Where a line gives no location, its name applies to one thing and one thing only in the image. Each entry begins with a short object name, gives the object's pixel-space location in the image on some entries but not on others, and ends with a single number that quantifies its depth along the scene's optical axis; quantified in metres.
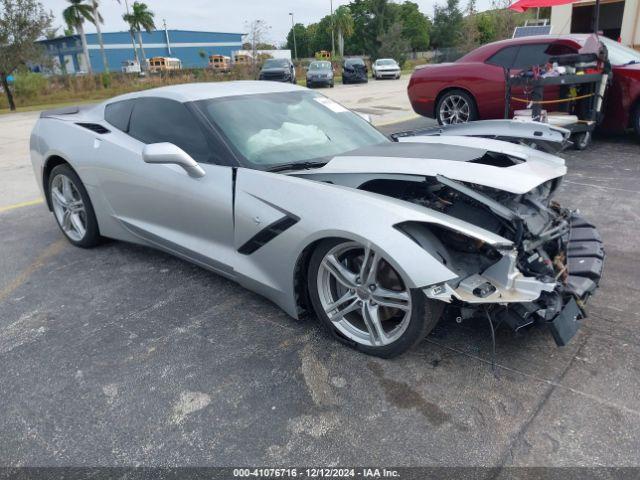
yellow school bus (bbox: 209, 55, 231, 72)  60.85
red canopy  11.48
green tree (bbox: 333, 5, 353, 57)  69.69
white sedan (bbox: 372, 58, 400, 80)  30.80
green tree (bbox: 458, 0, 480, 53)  38.16
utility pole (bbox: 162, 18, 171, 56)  82.06
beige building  17.31
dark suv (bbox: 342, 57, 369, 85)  28.89
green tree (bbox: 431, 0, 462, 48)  69.25
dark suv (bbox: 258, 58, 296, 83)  25.00
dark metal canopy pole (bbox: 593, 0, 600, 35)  9.18
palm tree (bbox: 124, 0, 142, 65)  70.70
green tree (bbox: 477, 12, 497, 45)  44.09
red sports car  7.34
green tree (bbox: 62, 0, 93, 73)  50.53
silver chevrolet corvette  2.45
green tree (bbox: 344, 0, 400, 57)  64.69
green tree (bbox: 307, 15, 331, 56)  89.62
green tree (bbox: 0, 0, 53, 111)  20.84
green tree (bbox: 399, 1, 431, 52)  79.56
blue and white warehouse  74.69
